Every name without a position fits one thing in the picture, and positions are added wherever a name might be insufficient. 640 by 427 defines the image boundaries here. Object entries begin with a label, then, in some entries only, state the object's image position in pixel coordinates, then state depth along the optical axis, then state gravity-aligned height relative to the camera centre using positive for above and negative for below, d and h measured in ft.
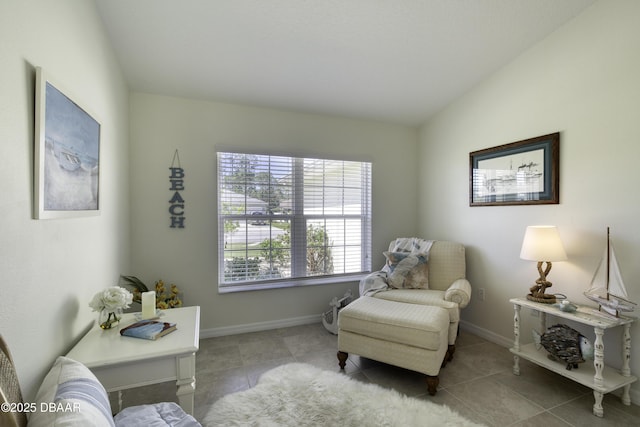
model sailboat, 5.78 -1.56
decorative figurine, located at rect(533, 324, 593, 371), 6.17 -2.91
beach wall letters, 8.73 +0.57
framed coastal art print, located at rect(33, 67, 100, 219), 3.53 +0.83
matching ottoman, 6.29 -2.82
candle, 5.61 -1.85
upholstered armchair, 8.62 -1.99
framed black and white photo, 7.54 +1.19
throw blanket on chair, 8.99 -1.84
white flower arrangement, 4.85 -1.51
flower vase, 5.11 -1.93
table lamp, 6.78 -0.88
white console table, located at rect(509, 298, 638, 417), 5.65 -3.33
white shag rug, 5.38 -3.90
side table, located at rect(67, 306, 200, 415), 4.12 -2.14
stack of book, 4.73 -2.00
